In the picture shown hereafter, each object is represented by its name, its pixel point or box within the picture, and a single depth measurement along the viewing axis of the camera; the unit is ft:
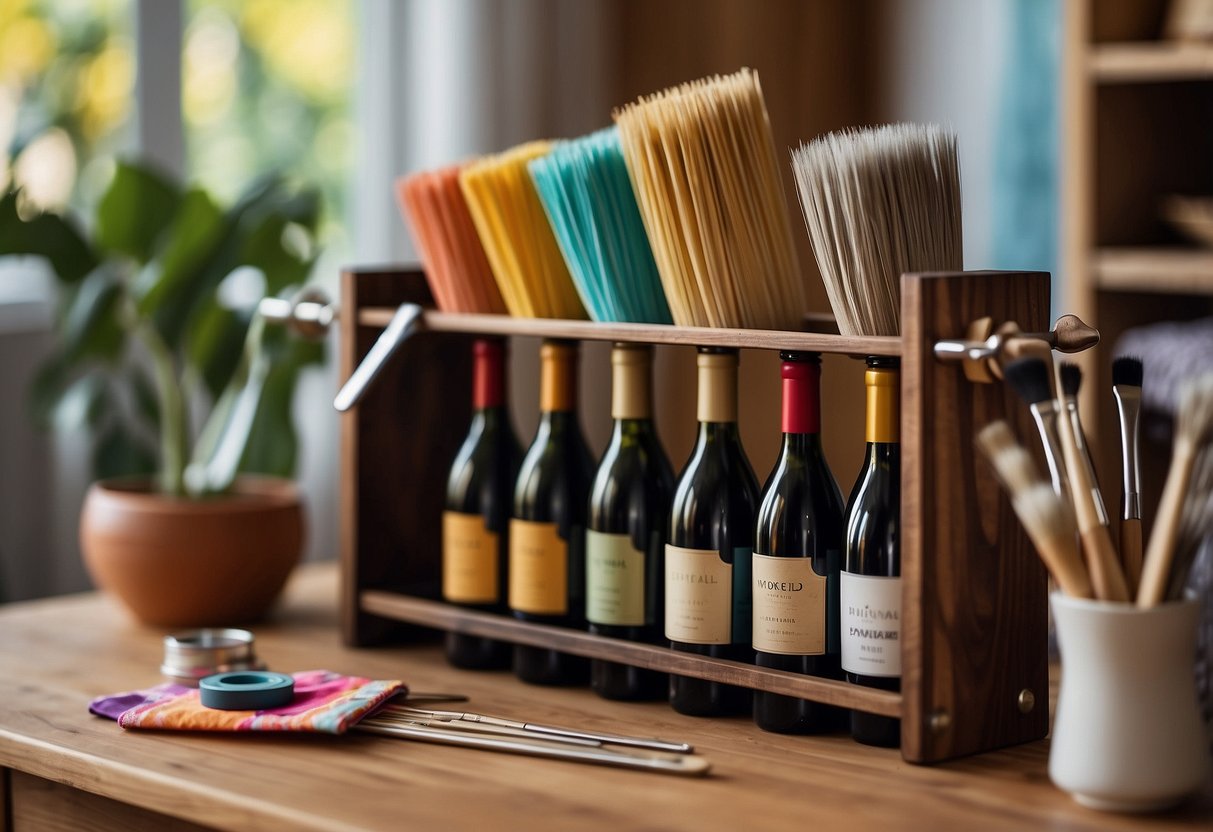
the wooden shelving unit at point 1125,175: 7.29
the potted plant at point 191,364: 4.65
